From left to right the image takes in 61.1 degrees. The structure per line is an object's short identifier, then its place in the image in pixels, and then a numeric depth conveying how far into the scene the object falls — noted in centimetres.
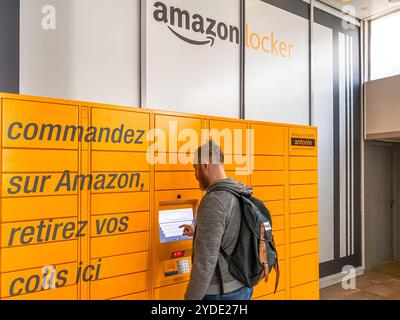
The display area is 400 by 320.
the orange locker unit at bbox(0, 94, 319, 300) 186
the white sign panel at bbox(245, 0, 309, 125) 372
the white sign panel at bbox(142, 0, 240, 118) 298
